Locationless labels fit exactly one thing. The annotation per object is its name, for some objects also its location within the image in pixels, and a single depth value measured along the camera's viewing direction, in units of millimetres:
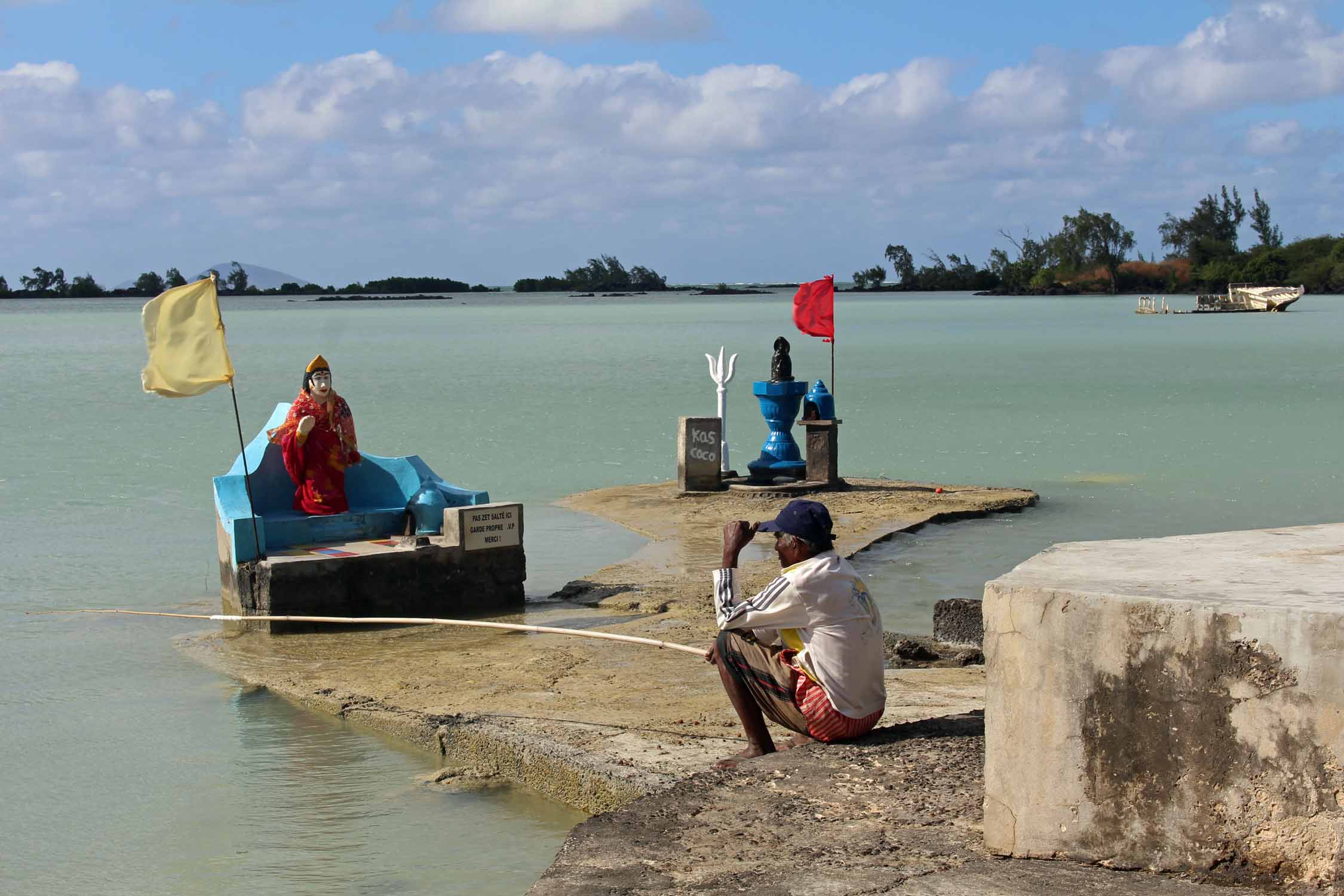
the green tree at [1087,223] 157750
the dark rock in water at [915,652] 8719
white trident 16562
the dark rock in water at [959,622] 9062
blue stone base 16203
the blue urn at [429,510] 11211
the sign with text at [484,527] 10711
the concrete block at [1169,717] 3949
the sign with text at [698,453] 16312
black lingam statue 16375
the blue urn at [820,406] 15953
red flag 17828
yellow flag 9977
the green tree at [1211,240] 148875
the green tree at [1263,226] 148875
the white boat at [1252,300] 103812
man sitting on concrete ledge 5543
